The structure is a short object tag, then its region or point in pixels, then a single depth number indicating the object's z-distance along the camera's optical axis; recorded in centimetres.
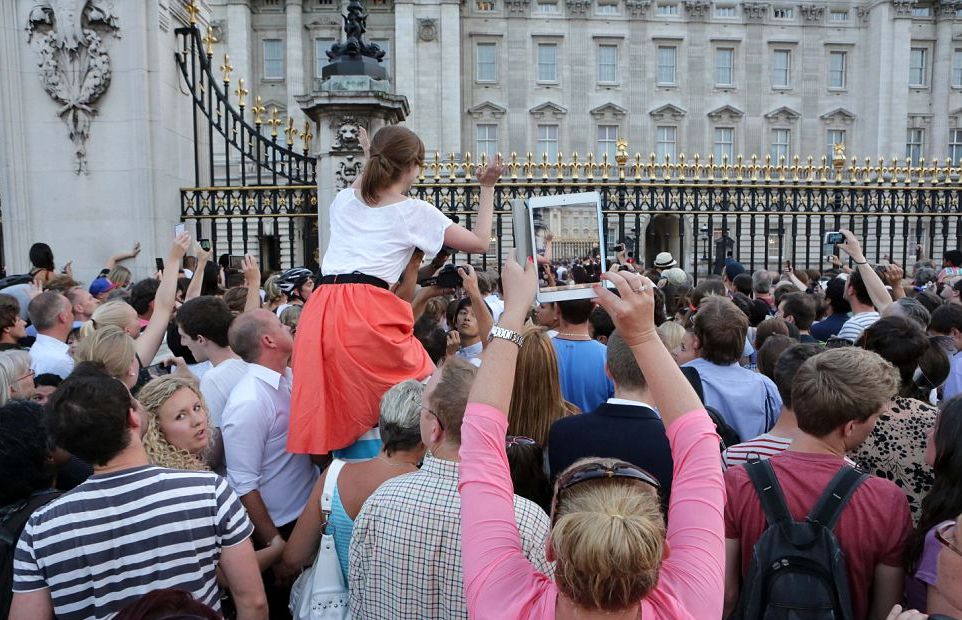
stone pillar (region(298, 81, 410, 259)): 749
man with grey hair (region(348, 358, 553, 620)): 212
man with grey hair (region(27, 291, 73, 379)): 442
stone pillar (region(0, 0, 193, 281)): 781
